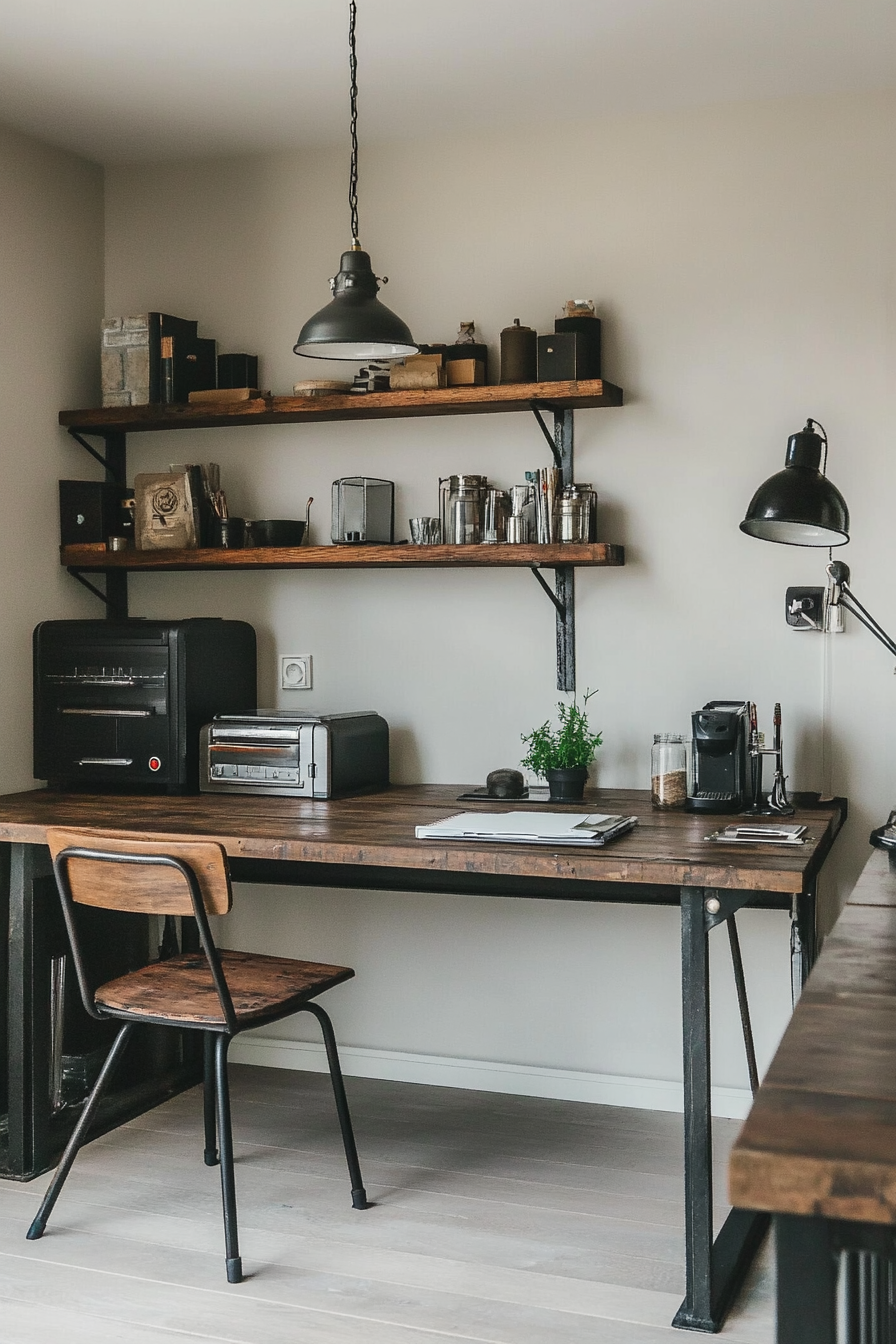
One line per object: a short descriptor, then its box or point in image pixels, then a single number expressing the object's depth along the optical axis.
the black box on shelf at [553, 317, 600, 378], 3.20
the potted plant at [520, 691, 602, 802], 3.12
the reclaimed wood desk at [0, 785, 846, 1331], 2.26
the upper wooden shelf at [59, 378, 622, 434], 3.15
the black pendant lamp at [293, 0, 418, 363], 2.48
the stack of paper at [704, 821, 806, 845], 2.47
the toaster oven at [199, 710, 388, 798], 3.17
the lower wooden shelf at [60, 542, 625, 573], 3.12
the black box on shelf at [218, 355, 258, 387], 3.59
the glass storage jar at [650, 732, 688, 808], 2.97
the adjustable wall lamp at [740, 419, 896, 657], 2.48
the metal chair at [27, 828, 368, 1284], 2.39
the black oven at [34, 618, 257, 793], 3.29
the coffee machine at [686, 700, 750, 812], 2.89
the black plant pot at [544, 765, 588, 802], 3.12
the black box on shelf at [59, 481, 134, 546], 3.63
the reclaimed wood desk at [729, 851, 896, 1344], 1.00
